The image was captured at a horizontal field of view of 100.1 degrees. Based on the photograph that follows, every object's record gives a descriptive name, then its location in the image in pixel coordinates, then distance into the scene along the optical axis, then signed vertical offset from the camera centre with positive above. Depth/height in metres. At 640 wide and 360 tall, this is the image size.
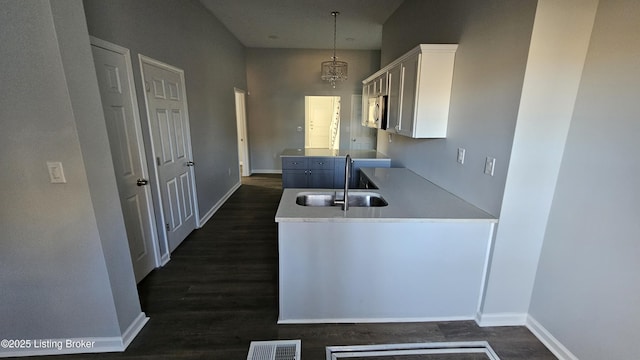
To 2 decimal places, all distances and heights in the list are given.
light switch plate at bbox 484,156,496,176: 1.79 -0.29
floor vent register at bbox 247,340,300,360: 1.66 -1.43
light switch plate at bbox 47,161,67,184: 1.42 -0.28
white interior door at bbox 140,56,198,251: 2.54 -0.26
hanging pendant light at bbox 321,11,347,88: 4.56 +0.86
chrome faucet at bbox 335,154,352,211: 1.83 -0.48
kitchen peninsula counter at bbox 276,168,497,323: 1.78 -0.95
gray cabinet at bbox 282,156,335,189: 4.37 -0.84
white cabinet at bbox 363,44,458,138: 2.25 +0.27
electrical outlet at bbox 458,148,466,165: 2.15 -0.27
